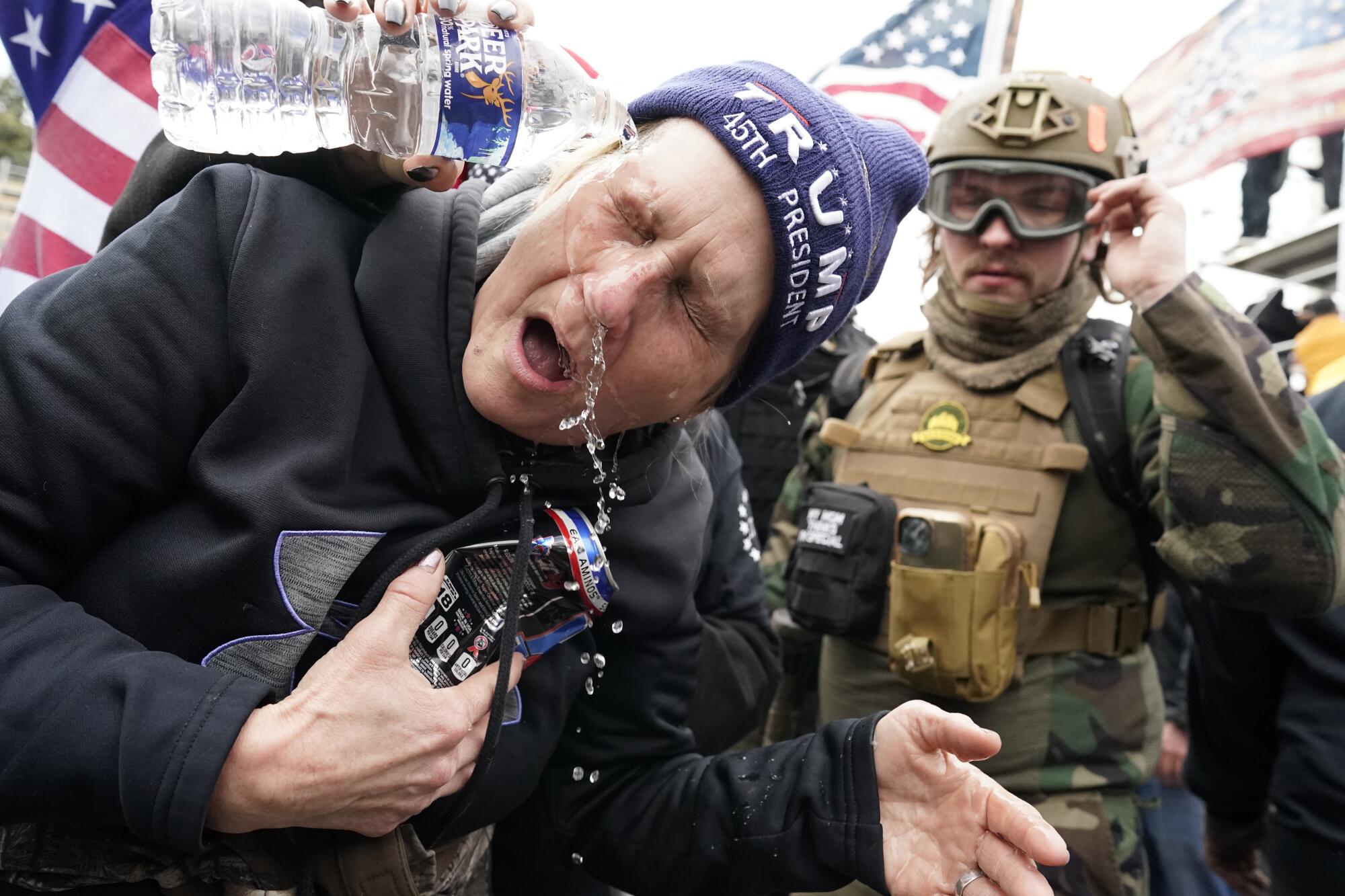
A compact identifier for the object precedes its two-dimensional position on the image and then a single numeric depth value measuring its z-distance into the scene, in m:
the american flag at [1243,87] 4.72
